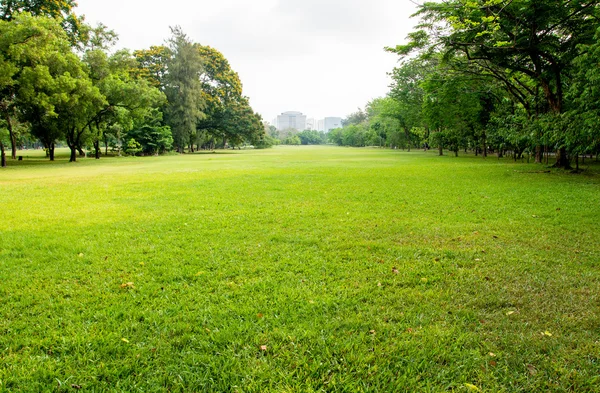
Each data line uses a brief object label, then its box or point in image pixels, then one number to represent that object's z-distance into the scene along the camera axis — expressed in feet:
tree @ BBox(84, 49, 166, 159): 91.76
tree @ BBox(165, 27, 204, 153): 134.82
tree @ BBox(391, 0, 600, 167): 39.01
